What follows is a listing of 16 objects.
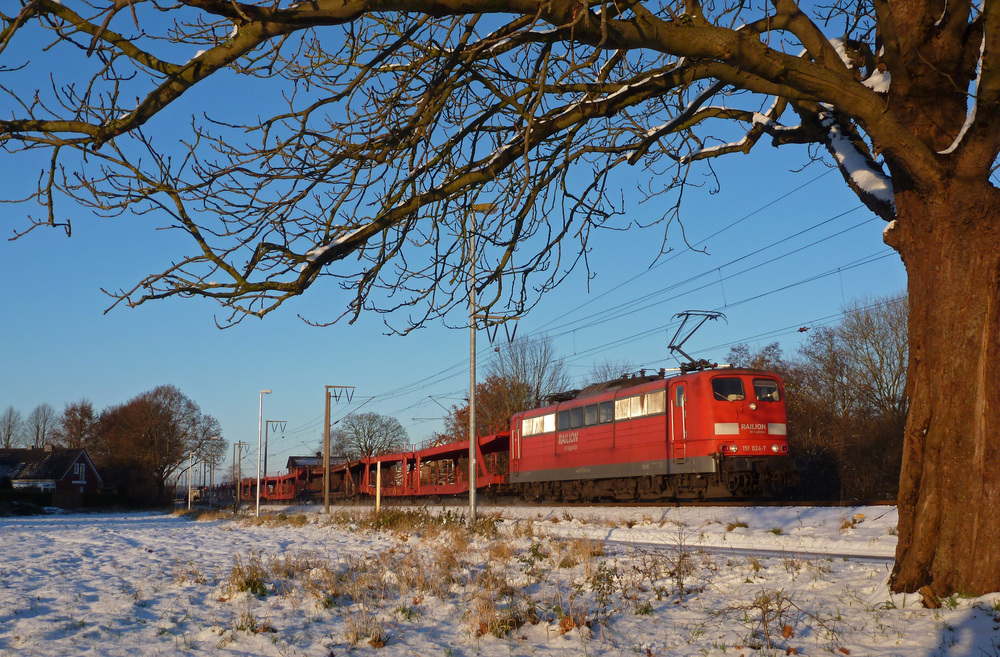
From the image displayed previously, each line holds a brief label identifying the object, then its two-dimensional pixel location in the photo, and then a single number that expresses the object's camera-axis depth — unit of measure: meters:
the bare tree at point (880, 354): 34.59
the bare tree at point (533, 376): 48.16
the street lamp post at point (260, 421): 49.81
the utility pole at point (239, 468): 63.73
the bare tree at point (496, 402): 47.66
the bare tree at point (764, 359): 41.75
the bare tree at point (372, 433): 81.19
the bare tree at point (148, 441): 65.19
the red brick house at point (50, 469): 67.38
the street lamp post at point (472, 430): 16.92
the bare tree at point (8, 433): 101.00
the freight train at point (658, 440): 17.36
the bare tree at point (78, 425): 78.44
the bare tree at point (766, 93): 4.57
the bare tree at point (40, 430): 104.44
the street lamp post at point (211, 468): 80.23
